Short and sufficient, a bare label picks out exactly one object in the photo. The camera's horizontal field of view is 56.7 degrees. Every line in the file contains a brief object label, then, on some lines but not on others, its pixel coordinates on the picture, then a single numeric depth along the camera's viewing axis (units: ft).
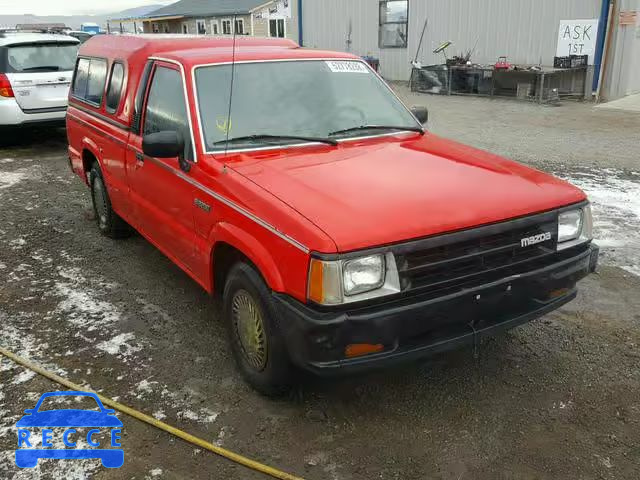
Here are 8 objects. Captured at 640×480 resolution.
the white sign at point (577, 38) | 49.32
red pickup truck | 8.96
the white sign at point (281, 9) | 77.41
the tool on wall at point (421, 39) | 61.98
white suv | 31.91
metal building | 48.41
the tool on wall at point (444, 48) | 58.56
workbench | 51.08
